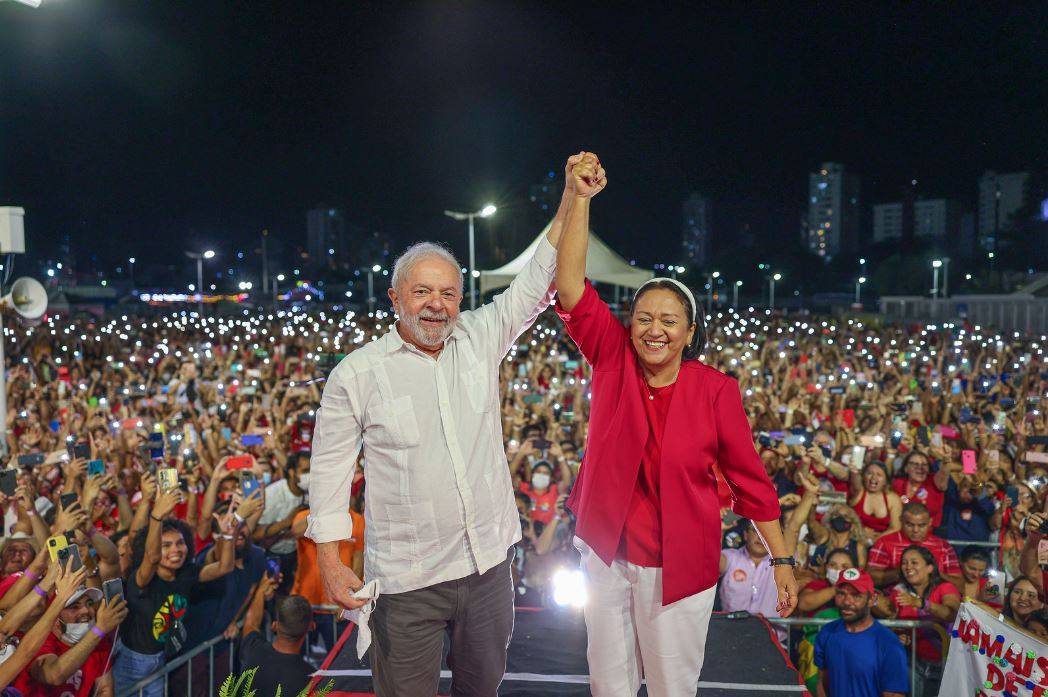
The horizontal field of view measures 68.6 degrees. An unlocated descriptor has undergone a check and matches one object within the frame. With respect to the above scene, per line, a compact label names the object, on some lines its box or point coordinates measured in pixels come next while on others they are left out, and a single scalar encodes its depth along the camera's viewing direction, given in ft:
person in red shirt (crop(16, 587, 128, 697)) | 12.15
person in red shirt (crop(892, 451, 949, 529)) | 21.81
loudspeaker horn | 20.85
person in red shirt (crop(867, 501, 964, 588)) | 17.42
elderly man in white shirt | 7.68
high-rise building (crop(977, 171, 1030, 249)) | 311.00
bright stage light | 13.26
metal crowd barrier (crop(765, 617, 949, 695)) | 14.58
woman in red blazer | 8.23
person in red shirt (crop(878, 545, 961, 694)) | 15.10
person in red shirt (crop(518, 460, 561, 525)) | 20.67
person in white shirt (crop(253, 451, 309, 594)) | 19.49
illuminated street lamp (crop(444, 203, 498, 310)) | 57.98
